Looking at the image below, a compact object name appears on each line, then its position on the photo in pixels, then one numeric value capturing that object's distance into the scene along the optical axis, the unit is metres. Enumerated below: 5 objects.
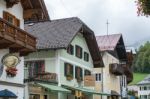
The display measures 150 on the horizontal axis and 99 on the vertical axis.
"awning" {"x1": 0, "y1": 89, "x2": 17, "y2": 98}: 24.16
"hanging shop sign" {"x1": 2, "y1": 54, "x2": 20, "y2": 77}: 22.92
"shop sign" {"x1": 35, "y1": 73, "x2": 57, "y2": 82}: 35.69
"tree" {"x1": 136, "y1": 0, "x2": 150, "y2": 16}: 13.34
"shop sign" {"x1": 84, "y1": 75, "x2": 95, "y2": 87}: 42.38
